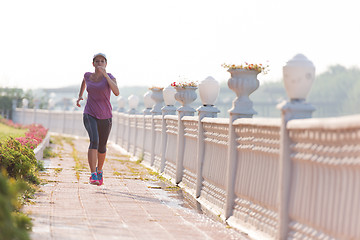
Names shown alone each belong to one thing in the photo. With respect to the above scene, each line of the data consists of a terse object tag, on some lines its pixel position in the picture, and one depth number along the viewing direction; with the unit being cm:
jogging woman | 2022
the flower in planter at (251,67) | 1559
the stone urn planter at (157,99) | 3152
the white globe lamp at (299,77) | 1170
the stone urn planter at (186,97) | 2376
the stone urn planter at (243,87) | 1552
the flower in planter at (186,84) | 2408
